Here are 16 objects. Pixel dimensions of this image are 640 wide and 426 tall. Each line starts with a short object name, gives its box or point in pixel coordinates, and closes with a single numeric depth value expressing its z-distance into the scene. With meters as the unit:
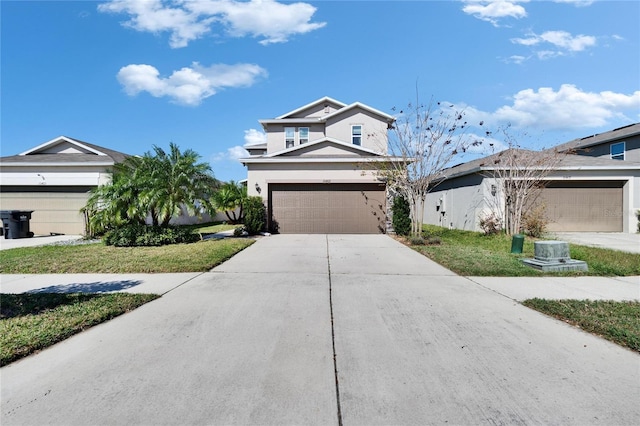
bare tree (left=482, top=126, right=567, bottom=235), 13.52
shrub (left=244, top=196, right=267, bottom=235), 14.40
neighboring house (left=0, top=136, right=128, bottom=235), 15.41
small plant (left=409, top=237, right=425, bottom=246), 11.56
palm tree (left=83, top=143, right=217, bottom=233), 11.22
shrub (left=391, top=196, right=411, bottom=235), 14.14
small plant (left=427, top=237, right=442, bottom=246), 11.53
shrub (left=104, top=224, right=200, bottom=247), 11.12
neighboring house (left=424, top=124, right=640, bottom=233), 14.61
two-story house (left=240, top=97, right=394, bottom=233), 15.39
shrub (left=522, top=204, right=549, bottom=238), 13.65
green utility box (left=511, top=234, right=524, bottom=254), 9.58
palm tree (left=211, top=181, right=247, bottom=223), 21.18
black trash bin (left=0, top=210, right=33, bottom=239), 13.86
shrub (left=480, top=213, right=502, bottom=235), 14.12
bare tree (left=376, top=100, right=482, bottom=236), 13.05
